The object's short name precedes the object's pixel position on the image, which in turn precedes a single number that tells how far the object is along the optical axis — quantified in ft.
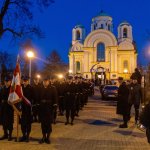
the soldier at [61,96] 31.26
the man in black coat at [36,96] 20.52
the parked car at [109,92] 59.53
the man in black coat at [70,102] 27.34
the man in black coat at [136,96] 27.62
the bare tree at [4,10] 41.92
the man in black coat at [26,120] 20.13
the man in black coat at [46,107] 19.58
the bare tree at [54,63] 139.17
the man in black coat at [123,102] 25.94
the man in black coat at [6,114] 20.64
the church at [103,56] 145.25
